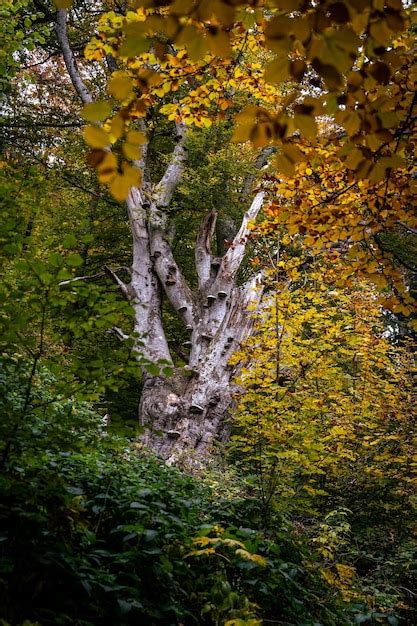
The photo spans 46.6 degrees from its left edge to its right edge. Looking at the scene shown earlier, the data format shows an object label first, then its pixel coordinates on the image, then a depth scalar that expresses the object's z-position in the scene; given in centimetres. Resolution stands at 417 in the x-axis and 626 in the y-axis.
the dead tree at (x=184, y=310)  809
